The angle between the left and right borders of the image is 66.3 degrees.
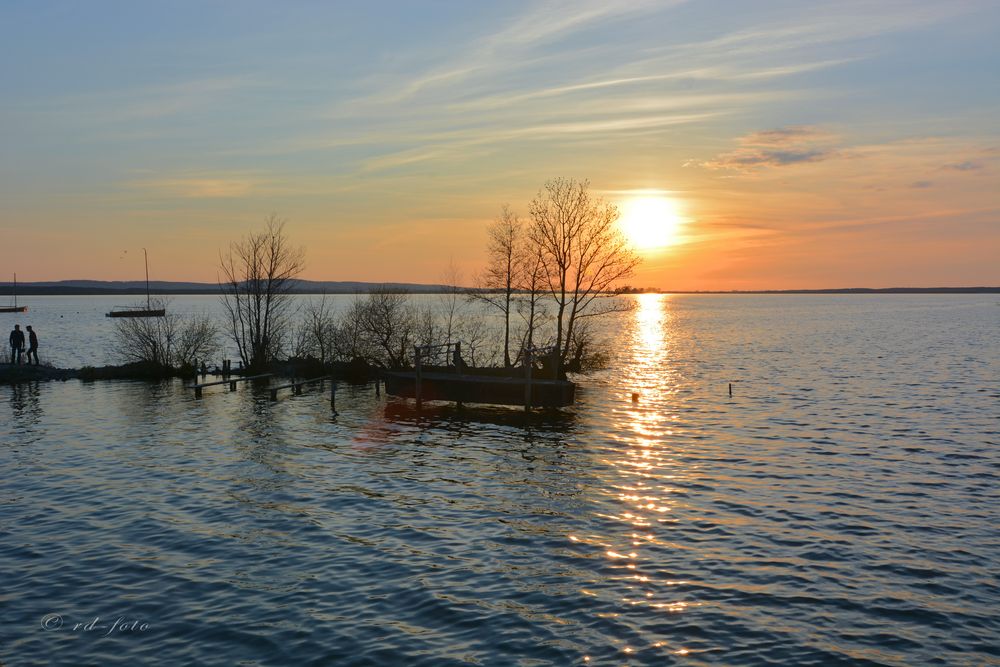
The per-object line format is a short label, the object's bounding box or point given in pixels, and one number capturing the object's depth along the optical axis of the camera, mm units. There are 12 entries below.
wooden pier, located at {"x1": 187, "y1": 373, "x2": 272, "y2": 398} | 42950
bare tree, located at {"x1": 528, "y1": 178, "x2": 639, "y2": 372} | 51750
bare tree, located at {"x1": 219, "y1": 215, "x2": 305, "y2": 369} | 53375
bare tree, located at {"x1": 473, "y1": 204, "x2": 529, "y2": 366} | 52594
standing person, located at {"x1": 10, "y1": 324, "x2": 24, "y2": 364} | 50031
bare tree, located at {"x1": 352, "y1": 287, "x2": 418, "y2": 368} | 49594
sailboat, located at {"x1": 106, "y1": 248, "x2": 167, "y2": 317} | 55888
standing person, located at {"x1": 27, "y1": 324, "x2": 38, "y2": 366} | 51256
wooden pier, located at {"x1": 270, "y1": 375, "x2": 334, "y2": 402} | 43678
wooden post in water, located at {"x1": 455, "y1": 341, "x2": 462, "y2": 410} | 40594
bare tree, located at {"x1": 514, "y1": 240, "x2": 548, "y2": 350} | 52188
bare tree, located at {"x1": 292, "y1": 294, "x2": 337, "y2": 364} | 53156
